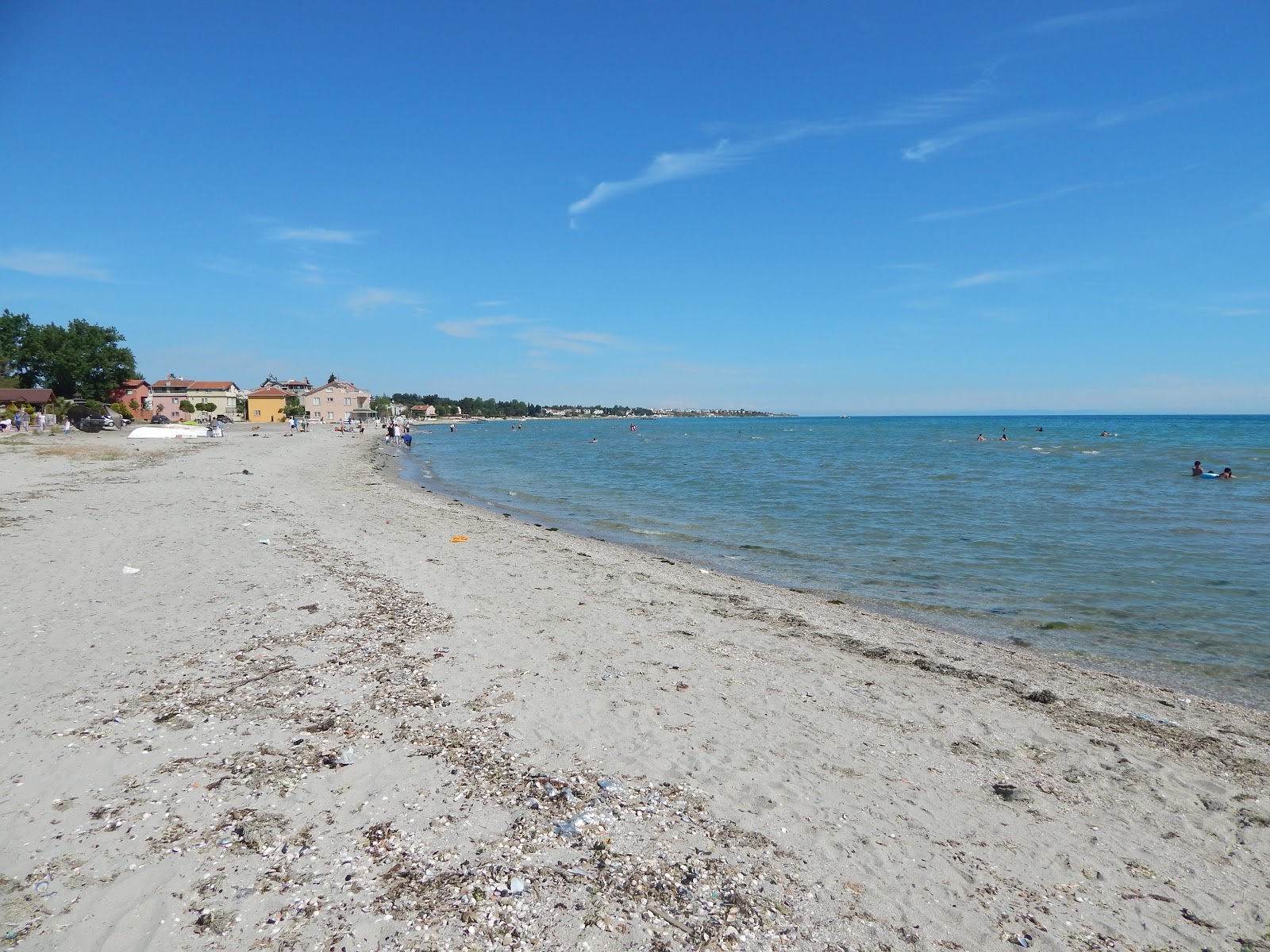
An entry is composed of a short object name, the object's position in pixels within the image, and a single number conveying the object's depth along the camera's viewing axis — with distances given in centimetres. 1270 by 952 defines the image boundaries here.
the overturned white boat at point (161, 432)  4841
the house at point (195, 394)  10050
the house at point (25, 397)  5709
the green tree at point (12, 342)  6950
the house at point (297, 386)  14750
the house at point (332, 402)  11609
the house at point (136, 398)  7939
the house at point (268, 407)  11044
